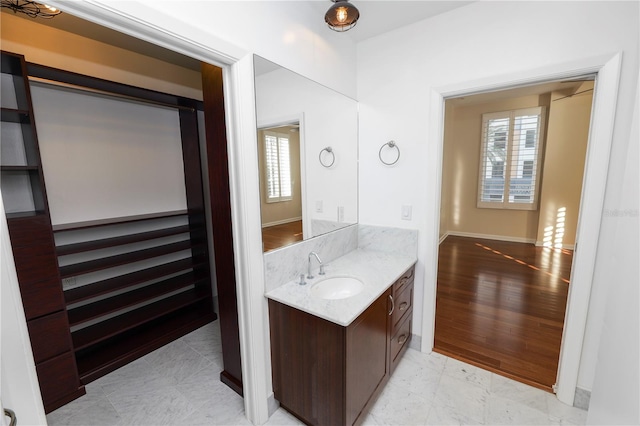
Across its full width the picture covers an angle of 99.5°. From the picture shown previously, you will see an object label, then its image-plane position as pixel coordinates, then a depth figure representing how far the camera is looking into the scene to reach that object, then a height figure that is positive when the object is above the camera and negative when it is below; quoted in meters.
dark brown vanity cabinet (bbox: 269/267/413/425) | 1.41 -1.03
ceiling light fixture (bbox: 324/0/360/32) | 1.53 +0.94
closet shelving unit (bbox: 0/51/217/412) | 1.68 -0.65
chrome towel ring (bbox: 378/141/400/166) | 2.24 +0.26
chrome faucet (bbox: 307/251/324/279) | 1.86 -0.62
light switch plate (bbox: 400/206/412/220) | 2.24 -0.29
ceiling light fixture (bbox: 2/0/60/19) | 1.64 +1.14
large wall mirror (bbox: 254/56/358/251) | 1.67 +0.18
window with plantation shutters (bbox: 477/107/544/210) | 5.07 +0.35
